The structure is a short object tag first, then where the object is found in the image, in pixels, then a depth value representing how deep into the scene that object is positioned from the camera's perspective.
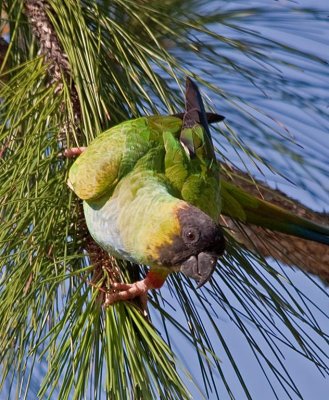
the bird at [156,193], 4.19
